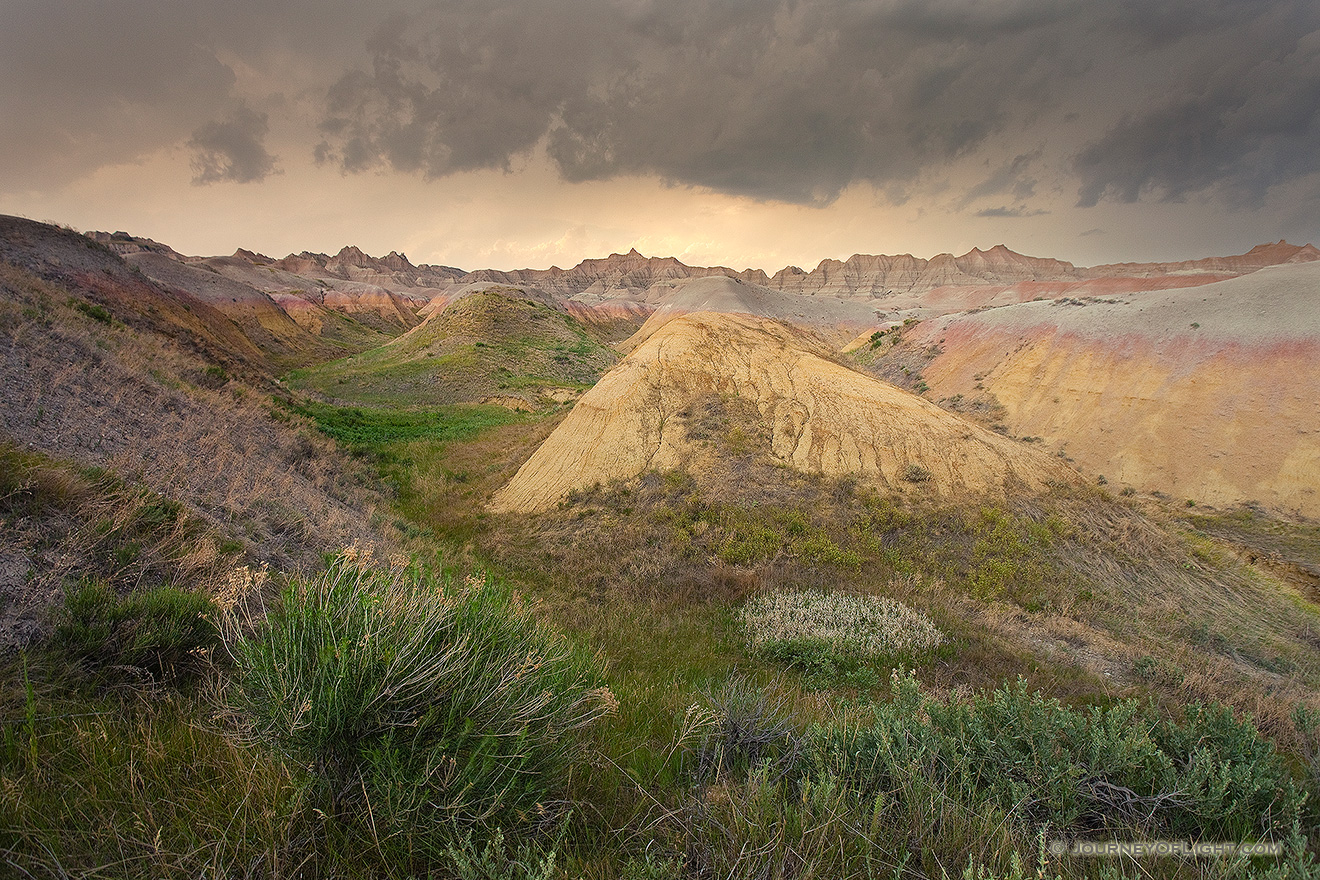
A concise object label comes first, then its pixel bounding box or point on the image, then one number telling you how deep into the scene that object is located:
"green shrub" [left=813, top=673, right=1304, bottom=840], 2.77
